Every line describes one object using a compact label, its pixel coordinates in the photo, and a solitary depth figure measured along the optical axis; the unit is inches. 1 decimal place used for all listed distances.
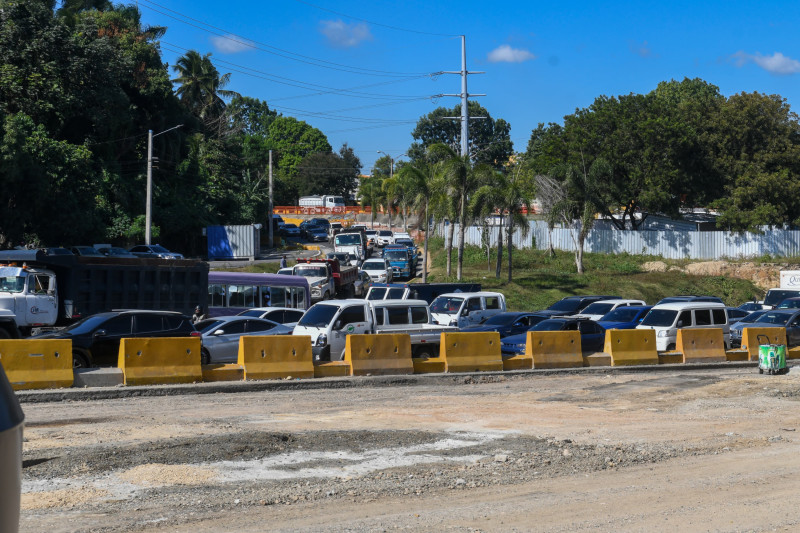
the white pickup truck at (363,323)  791.1
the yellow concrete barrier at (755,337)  983.0
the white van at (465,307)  1064.2
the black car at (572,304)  1240.2
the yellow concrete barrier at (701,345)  928.3
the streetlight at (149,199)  1659.7
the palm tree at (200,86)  3061.0
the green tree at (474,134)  4909.0
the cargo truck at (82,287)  851.4
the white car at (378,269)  1756.9
